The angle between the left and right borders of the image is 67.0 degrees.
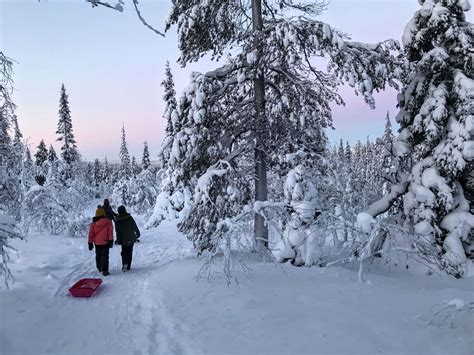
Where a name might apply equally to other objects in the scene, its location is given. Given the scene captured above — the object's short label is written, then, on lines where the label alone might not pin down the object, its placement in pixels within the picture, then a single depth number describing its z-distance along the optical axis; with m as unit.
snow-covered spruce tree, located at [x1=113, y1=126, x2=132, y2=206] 37.53
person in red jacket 8.87
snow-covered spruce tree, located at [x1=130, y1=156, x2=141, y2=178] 76.95
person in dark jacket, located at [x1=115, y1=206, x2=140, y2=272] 9.33
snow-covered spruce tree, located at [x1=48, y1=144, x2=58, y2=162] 41.88
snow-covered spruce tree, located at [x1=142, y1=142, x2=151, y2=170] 45.88
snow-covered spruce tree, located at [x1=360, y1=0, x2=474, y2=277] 8.44
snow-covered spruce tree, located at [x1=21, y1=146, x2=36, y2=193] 18.05
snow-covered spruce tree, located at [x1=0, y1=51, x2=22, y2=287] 5.97
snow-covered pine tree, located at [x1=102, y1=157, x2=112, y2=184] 81.54
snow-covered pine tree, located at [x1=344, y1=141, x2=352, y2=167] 76.00
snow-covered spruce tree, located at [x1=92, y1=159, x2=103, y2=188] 76.04
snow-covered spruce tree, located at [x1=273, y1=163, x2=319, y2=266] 7.89
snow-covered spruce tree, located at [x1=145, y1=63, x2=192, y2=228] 9.13
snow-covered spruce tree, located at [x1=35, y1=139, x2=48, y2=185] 42.16
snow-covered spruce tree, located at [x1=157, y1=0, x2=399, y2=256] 8.47
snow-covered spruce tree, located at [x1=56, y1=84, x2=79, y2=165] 38.39
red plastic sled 6.95
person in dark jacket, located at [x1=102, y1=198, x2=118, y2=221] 10.11
